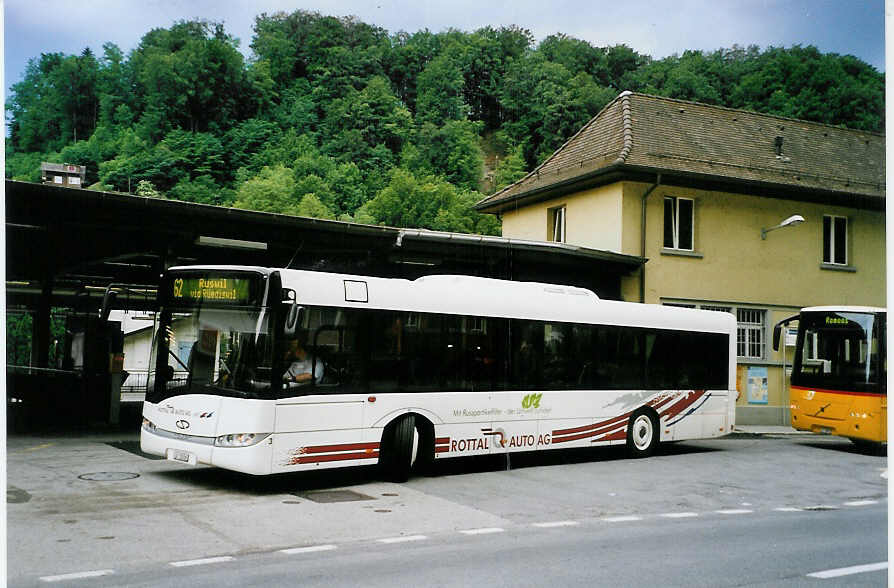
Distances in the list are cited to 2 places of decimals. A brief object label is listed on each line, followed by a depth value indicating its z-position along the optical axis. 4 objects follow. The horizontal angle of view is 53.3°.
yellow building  13.28
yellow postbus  14.10
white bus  9.78
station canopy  12.96
